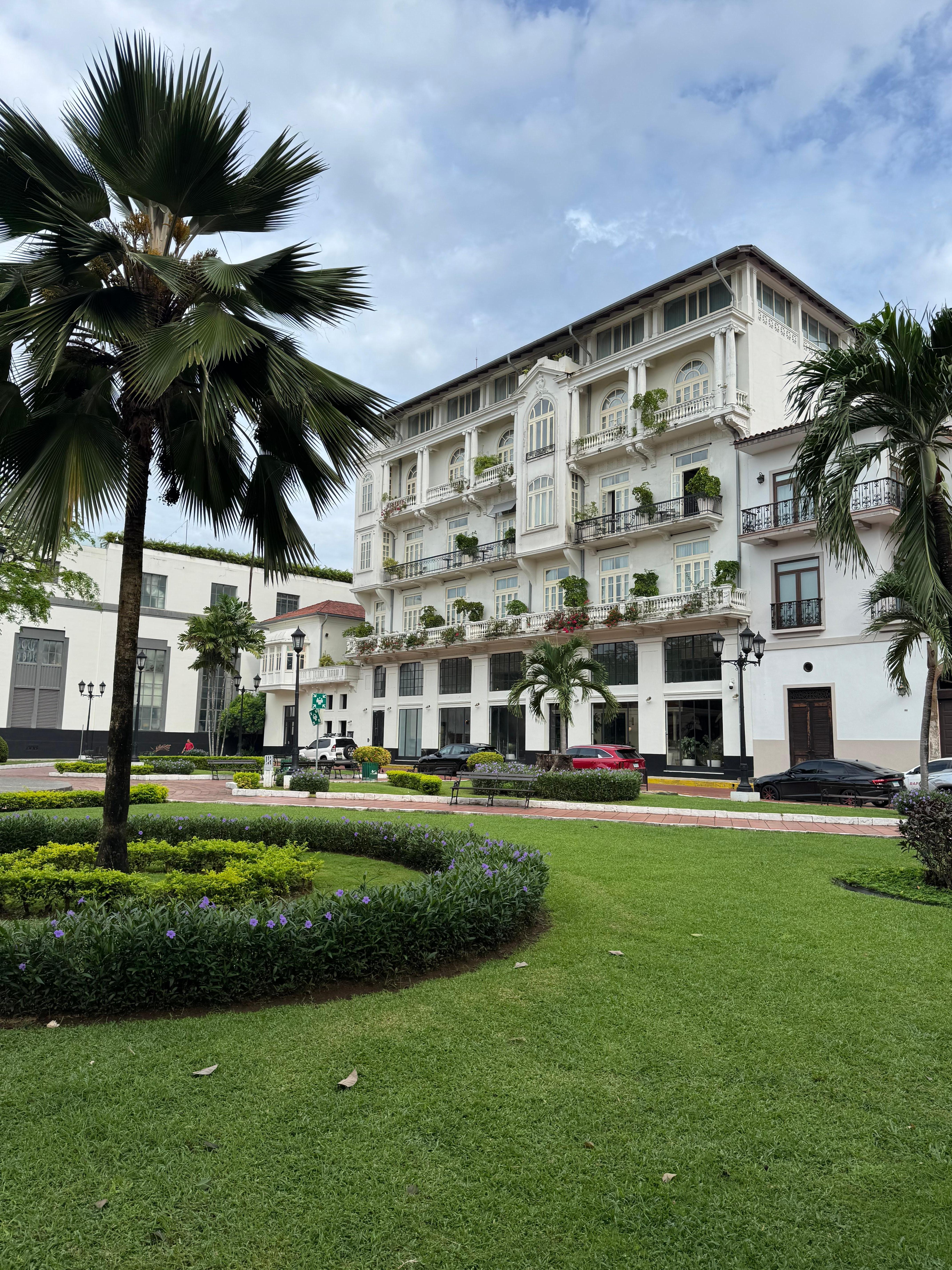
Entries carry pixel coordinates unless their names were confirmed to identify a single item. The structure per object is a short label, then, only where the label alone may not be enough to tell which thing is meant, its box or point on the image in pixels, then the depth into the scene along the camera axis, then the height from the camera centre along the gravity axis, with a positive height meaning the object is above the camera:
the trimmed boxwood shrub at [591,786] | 20.25 -1.23
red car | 28.12 -0.72
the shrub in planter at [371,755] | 33.00 -0.89
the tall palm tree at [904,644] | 18.59 +2.36
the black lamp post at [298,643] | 23.88 +2.64
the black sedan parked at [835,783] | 20.97 -1.13
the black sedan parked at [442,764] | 32.34 -1.18
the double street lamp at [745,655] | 20.56 +2.21
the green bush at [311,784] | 22.19 -1.40
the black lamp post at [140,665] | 38.81 +3.28
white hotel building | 27.78 +8.17
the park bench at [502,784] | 19.33 -1.22
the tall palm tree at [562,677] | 22.98 +1.68
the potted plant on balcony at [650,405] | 32.50 +13.27
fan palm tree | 6.33 +3.27
